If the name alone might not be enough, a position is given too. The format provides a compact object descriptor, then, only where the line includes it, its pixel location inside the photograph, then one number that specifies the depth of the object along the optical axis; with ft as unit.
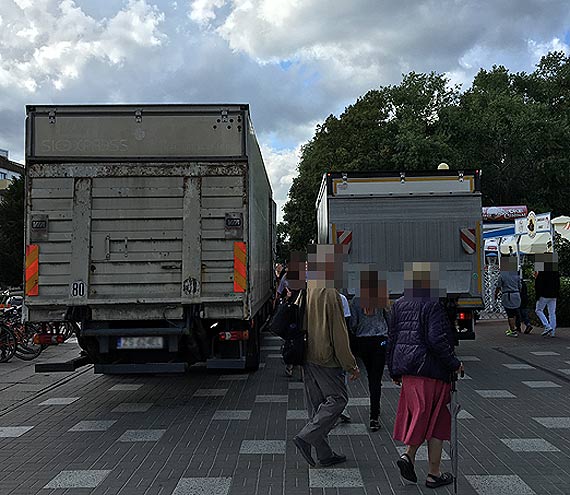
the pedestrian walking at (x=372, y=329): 21.56
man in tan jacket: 17.30
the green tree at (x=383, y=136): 127.54
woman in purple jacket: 15.47
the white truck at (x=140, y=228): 24.84
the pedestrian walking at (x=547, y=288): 45.78
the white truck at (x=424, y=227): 35.73
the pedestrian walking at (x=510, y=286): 47.09
